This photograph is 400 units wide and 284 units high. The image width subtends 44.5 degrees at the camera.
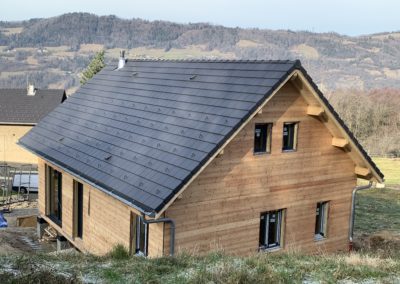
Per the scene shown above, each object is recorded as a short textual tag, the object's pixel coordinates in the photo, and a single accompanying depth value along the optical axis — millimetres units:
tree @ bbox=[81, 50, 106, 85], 52906
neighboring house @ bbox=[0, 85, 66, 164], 46531
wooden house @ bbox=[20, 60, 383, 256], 12016
